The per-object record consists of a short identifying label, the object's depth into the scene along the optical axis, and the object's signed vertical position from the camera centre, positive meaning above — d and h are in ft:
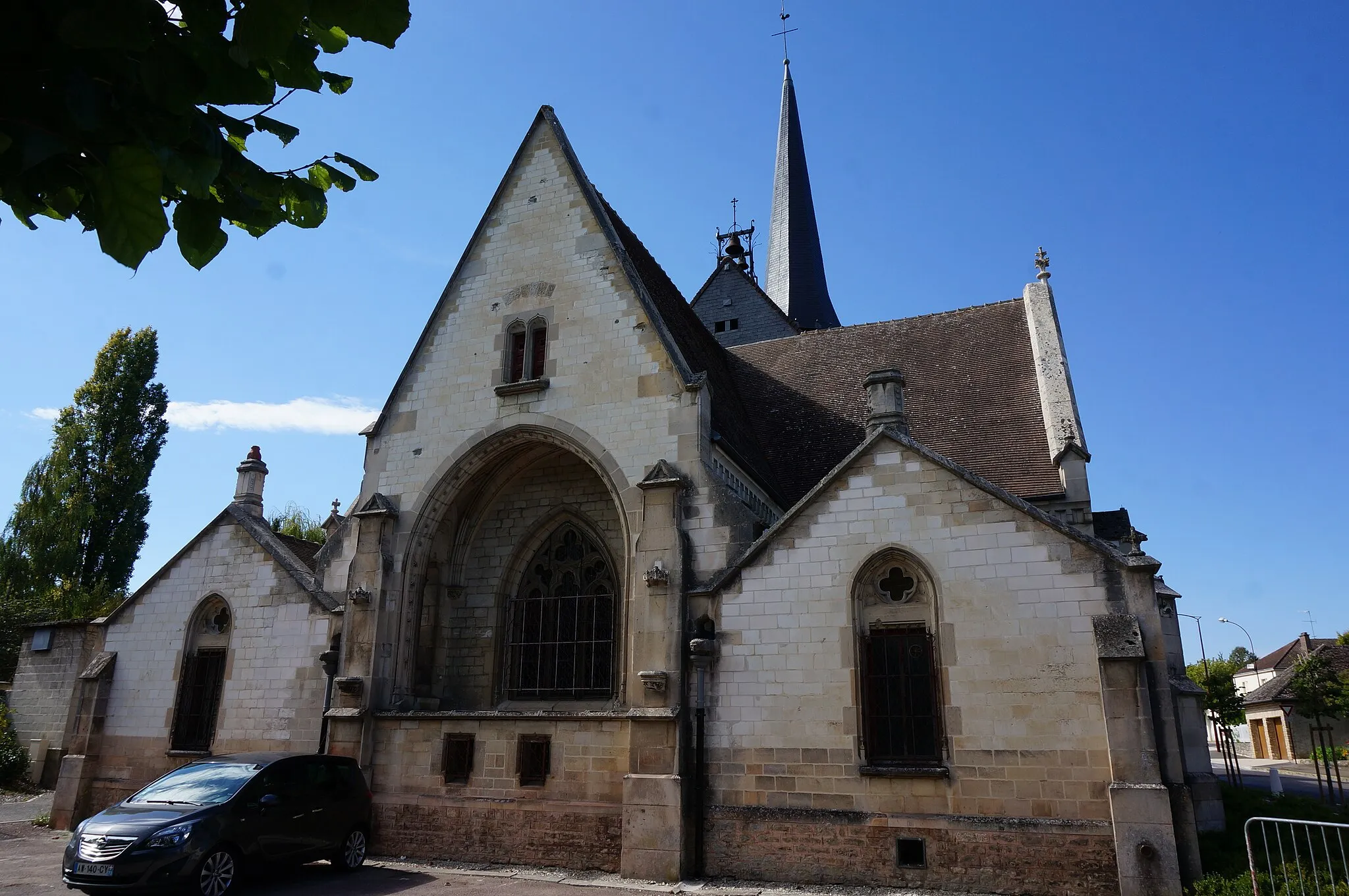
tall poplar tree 112.27 +27.91
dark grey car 30.01 -3.80
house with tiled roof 129.49 +0.96
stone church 34.47 +4.77
